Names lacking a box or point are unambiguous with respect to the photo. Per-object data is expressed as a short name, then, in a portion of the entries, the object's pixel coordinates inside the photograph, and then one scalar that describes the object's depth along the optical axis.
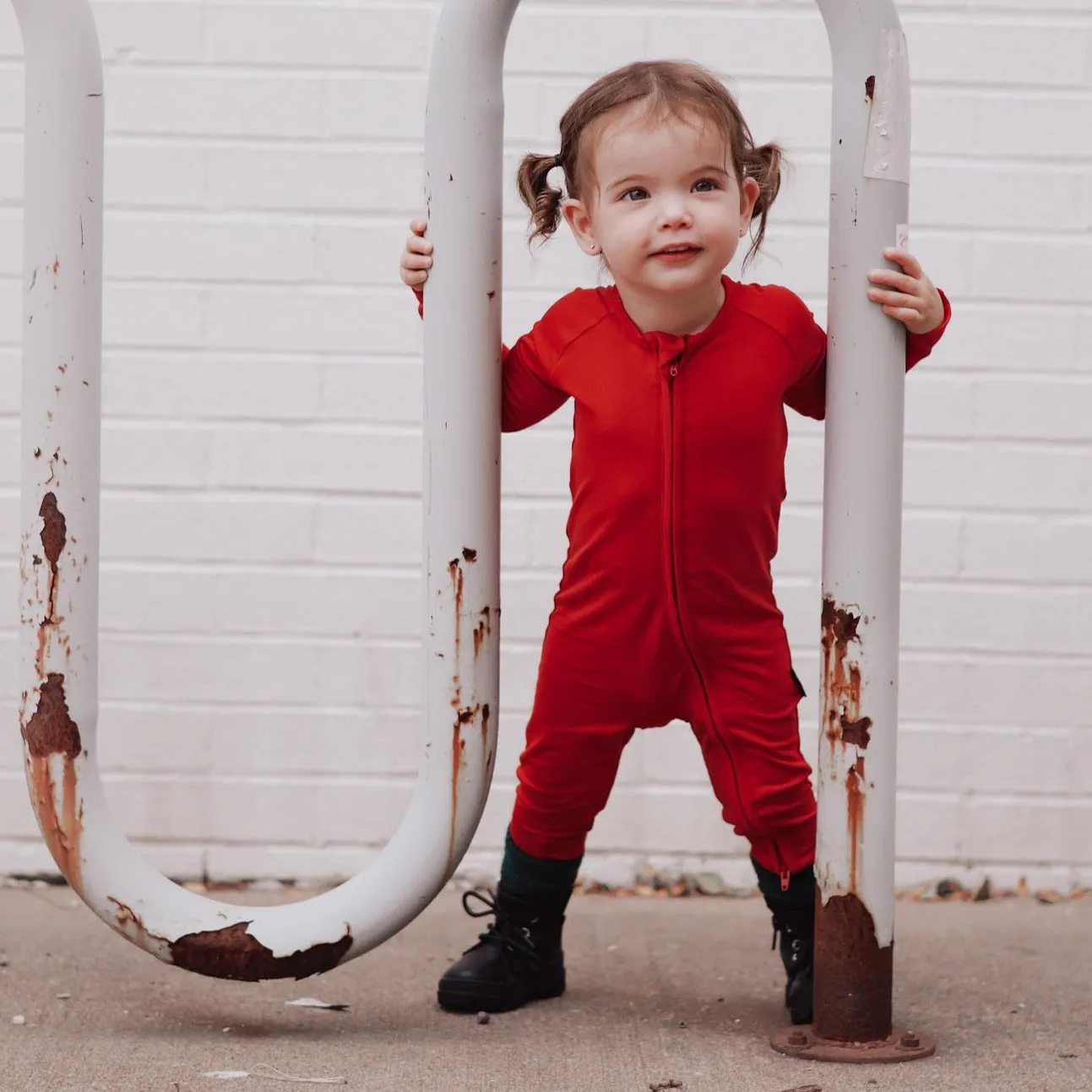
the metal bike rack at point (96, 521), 2.46
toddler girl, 2.47
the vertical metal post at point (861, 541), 2.43
